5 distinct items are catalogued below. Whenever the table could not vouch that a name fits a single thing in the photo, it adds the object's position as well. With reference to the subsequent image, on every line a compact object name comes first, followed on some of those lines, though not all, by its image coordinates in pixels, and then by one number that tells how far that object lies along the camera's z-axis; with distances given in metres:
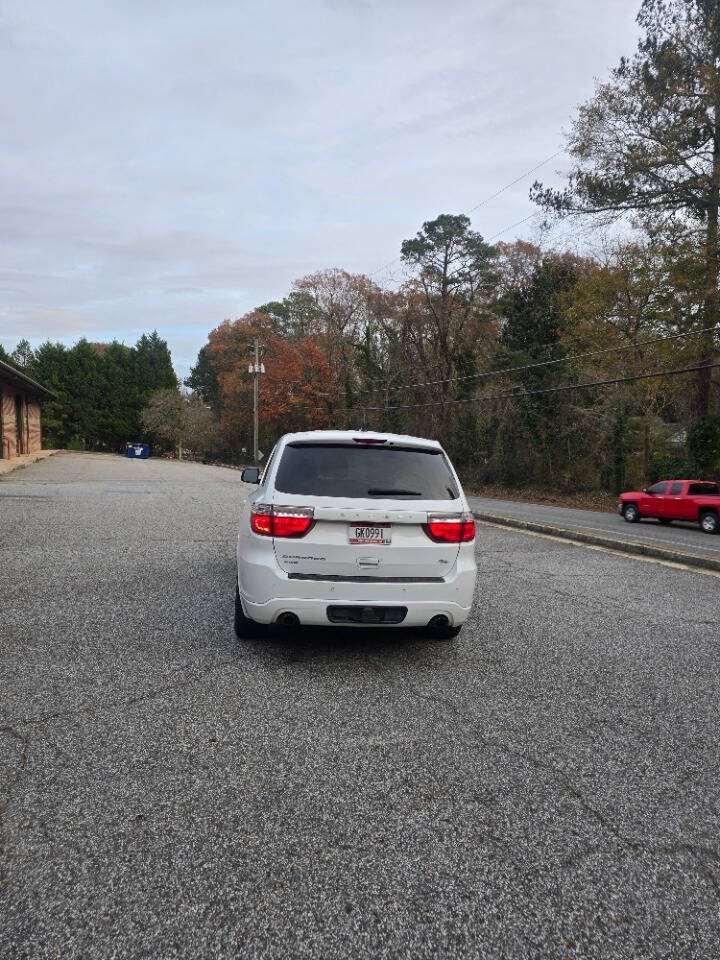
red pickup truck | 19.39
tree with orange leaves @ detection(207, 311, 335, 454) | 53.44
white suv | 4.63
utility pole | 45.00
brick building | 33.91
